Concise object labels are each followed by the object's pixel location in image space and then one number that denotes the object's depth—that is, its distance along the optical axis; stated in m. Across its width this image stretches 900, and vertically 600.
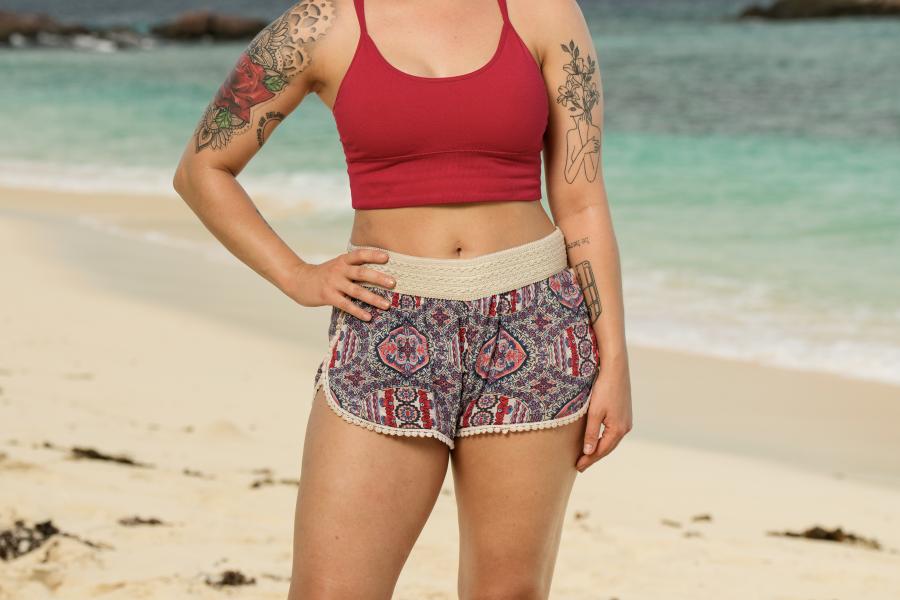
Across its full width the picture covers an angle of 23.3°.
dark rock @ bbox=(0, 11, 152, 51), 96.39
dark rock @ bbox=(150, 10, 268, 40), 101.15
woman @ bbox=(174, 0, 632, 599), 4.47
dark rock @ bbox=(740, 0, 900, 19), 92.81
